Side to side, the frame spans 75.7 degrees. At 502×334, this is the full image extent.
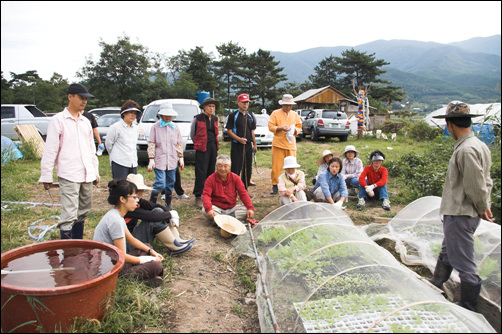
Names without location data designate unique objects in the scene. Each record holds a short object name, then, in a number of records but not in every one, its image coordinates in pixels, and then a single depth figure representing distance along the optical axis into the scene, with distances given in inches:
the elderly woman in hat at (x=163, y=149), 209.2
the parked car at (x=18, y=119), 462.3
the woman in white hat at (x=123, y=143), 184.1
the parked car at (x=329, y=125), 641.0
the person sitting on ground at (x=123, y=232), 118.3
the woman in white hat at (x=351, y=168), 257.1
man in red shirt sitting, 193.2
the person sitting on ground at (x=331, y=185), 217.3
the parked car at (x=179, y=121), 350.9
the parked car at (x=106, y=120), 458.9
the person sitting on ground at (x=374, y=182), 236.7
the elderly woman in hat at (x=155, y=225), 144.7
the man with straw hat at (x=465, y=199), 106.3
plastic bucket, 82.4
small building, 1115.9
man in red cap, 248.1
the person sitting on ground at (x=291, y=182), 210.2
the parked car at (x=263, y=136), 525.0
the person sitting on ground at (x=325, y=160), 244.1
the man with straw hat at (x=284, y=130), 244.9
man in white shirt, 131.7
